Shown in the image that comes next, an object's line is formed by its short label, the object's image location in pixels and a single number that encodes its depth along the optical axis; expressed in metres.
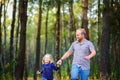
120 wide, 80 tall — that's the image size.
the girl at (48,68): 9.88
